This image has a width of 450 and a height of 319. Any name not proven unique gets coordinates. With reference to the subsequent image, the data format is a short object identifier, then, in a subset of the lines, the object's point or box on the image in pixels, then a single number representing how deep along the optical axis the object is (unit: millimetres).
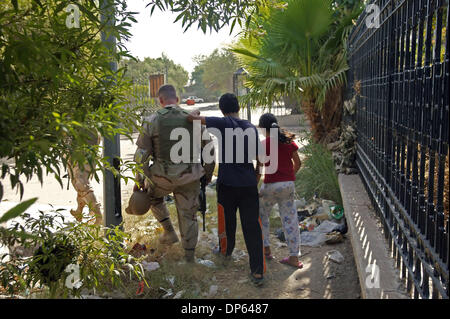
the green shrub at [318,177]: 6660
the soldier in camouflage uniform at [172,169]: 4473
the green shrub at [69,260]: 2438
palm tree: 7541
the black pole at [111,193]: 4281
